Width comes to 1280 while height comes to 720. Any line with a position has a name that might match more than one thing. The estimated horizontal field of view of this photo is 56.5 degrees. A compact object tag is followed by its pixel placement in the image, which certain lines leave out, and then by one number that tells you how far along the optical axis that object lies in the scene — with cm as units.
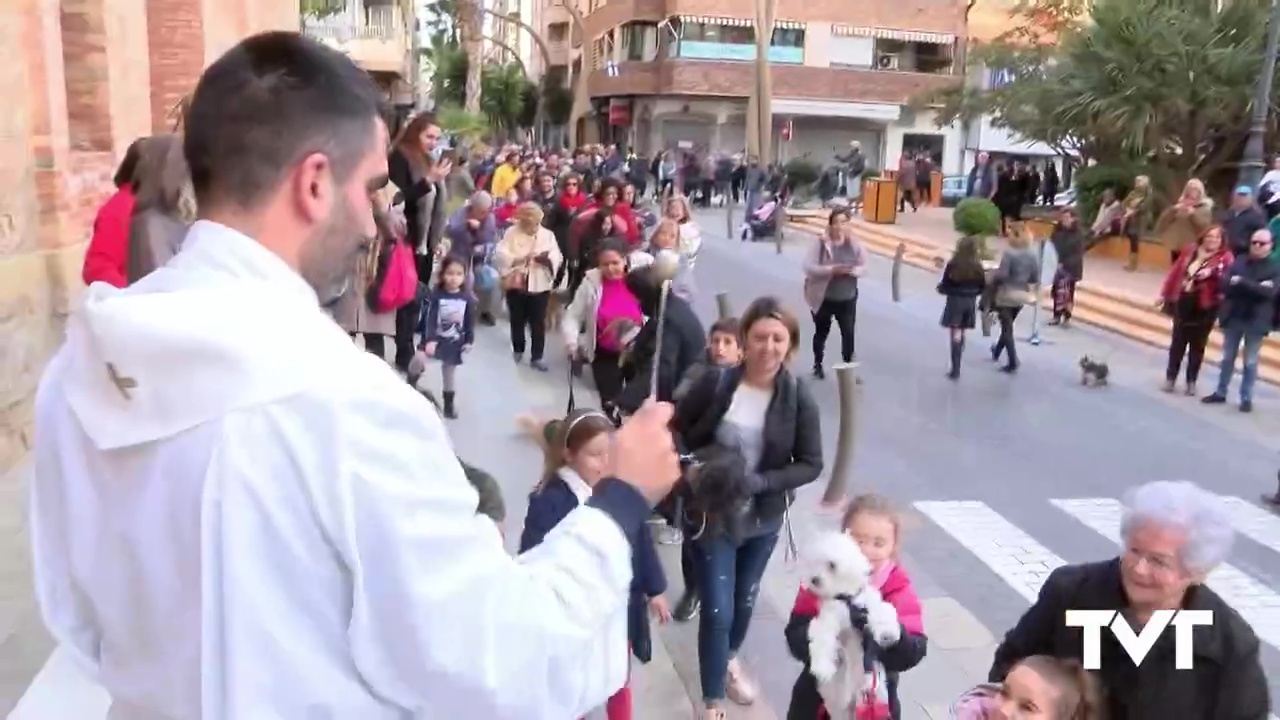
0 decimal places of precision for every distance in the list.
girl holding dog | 342
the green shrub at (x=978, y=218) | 2244
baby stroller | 2412
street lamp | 1511
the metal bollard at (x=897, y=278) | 1480
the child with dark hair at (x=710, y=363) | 509
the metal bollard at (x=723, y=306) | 747
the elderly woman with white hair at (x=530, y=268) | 1048
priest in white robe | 120
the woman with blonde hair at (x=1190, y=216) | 1191
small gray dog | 1098
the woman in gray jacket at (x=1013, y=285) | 1132
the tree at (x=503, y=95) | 5903
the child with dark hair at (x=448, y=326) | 857
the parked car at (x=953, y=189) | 3306
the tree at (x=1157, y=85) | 1867
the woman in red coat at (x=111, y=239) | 499
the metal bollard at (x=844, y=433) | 619
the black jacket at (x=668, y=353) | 638
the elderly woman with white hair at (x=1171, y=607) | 265
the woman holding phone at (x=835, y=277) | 1088
